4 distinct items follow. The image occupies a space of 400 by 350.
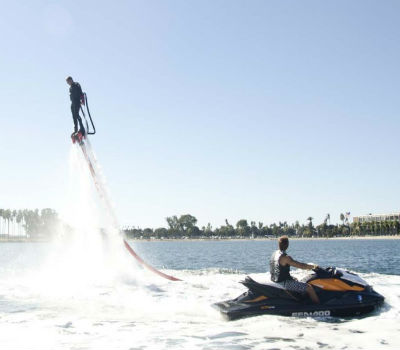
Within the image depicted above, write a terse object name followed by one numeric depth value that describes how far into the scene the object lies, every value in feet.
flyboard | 59.33
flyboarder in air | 56.54
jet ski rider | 36.11
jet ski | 35.32
